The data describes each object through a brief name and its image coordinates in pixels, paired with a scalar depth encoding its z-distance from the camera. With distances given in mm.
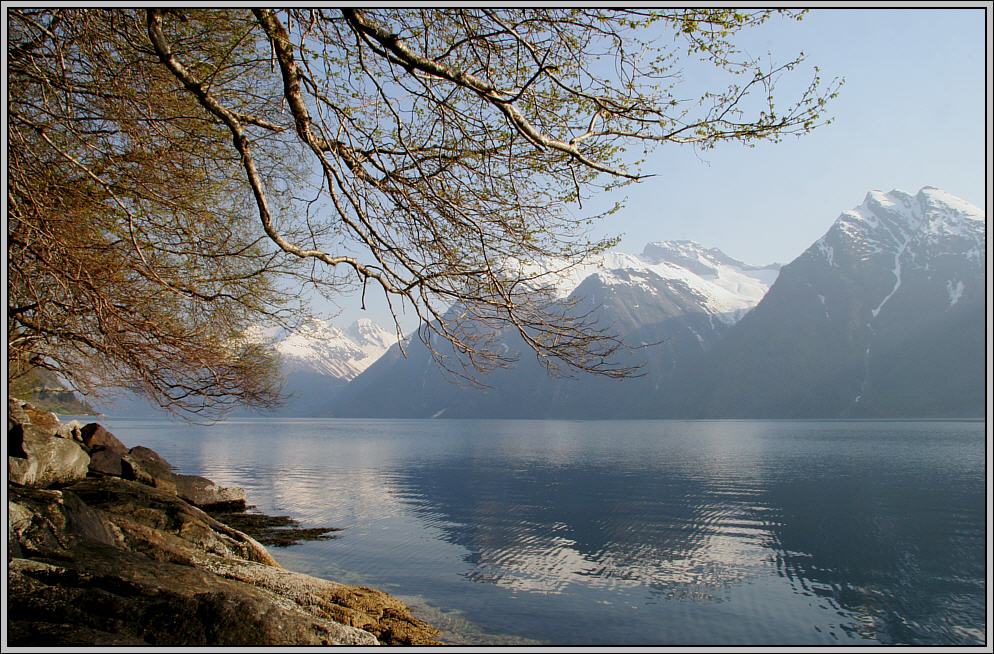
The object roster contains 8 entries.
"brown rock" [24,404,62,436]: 17047
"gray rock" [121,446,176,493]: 19438
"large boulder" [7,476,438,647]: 6191
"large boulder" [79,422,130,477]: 19041
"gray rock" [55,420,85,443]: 17547
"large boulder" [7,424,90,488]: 11680
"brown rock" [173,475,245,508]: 21956
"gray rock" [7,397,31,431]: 13083
